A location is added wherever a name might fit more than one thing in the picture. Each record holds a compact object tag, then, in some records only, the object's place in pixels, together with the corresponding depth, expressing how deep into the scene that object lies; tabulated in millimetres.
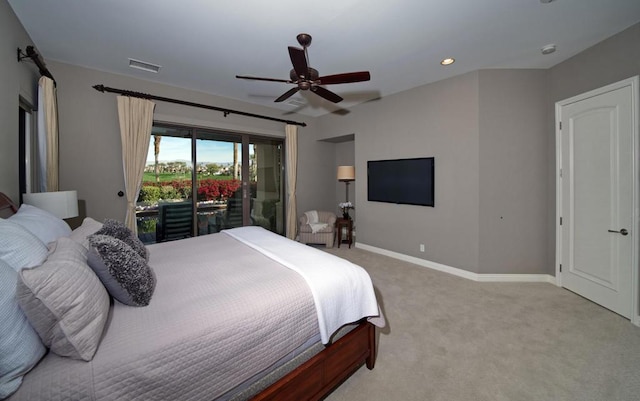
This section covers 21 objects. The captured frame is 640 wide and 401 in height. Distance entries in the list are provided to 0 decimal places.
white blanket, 1470
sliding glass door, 3900
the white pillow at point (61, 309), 863
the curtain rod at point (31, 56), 2267
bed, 893
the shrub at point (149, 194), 3787
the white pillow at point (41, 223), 1469
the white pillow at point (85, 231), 1658
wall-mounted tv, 3823
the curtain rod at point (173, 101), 3256
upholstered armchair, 4914
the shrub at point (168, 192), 3967
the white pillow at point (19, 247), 1024
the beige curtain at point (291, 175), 5195
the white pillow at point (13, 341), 777
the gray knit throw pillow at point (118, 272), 1205
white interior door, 2385
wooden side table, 4925
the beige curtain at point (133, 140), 3373
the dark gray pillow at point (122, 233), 1668
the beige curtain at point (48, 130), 2602
